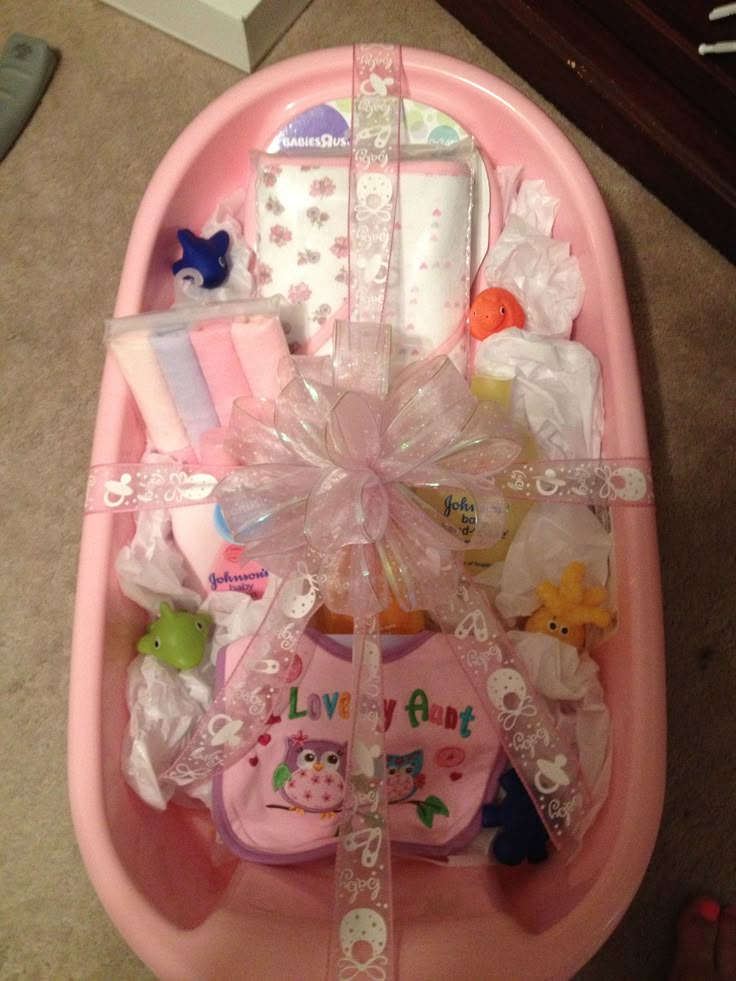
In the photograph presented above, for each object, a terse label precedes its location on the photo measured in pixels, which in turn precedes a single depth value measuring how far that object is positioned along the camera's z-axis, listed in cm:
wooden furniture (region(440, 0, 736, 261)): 99
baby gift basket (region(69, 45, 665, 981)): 65
